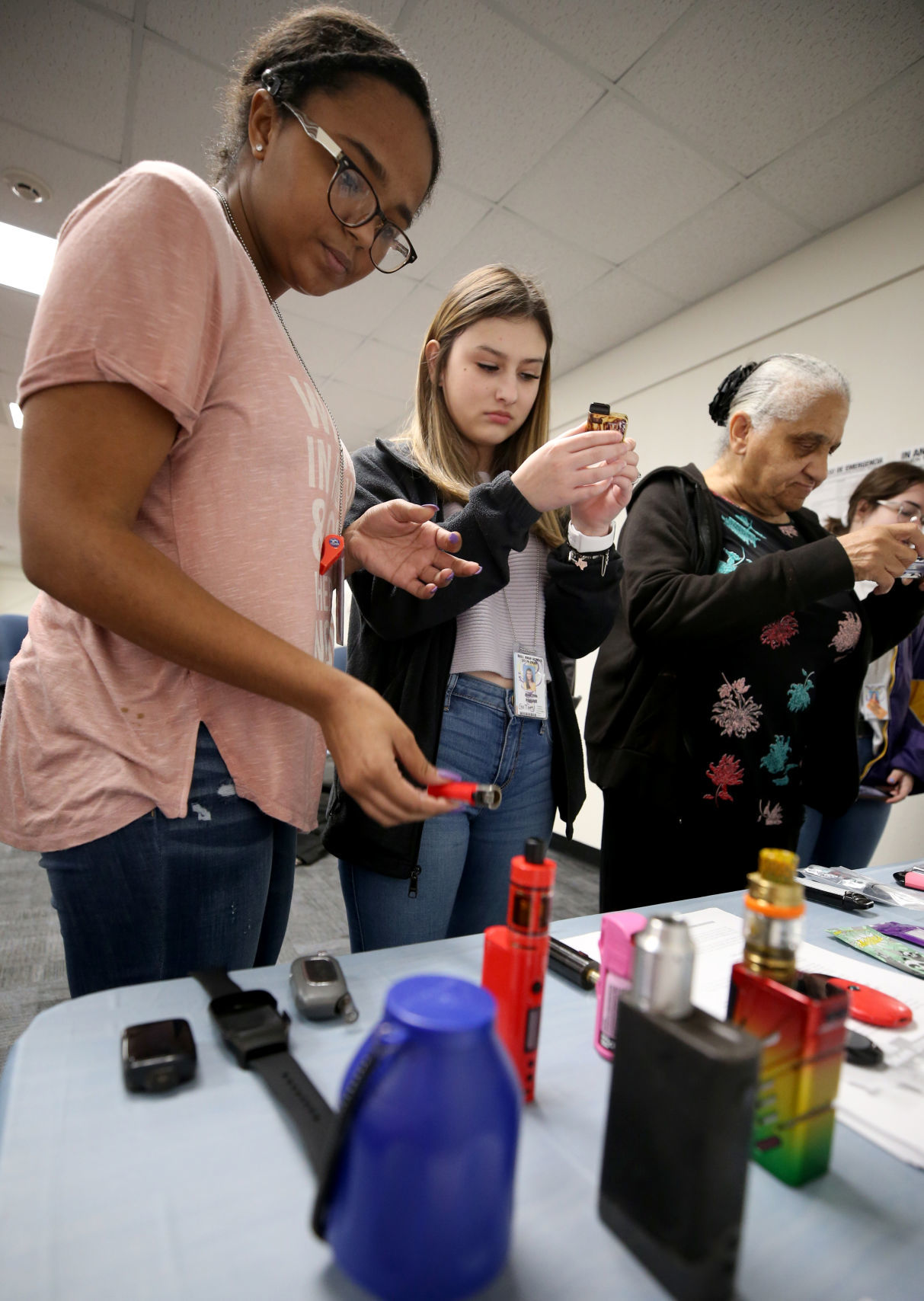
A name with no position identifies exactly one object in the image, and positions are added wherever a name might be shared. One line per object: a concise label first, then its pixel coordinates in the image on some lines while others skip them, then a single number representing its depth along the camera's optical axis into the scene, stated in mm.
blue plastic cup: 296
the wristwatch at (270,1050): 428
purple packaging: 881
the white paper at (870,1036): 497
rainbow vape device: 415
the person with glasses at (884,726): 1631
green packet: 796
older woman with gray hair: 1185
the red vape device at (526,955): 472
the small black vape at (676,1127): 328
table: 336
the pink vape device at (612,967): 523
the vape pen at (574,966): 659
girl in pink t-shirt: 555
